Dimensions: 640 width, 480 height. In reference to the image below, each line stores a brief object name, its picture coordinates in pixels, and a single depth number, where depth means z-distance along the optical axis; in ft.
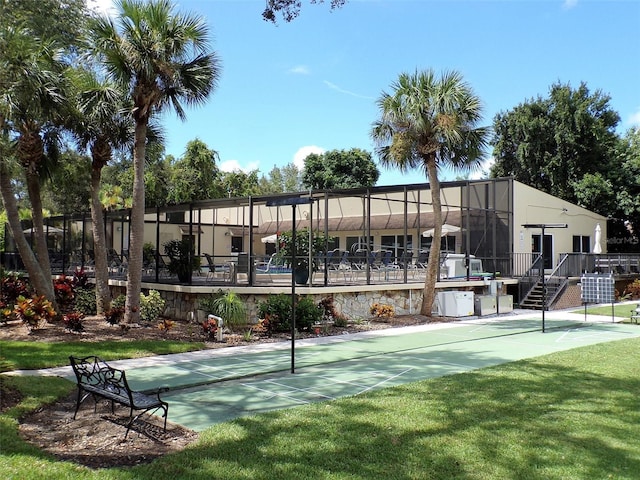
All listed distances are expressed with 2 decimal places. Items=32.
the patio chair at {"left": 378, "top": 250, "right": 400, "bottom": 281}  57.02
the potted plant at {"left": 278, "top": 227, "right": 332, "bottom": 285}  48.27
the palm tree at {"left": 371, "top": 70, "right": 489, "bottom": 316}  51.26
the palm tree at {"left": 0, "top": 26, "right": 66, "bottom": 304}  33.94
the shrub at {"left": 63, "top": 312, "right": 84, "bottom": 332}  38.99
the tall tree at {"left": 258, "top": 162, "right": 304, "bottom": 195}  232.94
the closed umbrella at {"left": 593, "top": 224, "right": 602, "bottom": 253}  79.10
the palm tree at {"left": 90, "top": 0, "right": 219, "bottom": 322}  39.27
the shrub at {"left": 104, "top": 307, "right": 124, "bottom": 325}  41.93
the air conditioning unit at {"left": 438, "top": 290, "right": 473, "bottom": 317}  57.16
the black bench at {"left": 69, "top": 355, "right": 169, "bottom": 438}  17.78
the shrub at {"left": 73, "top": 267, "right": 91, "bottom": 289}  57.14
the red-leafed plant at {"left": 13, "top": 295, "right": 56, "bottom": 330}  37.81
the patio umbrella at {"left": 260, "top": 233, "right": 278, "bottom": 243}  80.89
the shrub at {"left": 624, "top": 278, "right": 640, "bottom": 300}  80.12
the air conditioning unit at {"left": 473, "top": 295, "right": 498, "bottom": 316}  59.57
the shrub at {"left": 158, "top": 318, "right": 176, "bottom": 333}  40.82
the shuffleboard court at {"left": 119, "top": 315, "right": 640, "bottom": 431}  23.12
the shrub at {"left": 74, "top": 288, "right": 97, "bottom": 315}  49.44
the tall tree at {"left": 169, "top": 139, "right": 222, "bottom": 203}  110.73
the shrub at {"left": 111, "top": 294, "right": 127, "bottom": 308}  46.55
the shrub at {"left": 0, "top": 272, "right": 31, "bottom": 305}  50.81
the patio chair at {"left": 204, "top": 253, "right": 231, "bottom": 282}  51.52
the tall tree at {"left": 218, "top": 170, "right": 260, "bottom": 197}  129.68
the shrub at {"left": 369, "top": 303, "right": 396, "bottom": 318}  51.53
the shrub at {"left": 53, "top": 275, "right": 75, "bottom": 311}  47.73
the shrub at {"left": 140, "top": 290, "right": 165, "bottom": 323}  45.37
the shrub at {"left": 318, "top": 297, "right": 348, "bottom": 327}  47.11
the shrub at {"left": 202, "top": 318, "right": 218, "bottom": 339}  39.14
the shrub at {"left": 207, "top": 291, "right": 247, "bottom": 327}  42.55
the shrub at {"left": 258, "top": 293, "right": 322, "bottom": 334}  42.34
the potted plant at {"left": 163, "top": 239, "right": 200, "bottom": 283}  48.85
